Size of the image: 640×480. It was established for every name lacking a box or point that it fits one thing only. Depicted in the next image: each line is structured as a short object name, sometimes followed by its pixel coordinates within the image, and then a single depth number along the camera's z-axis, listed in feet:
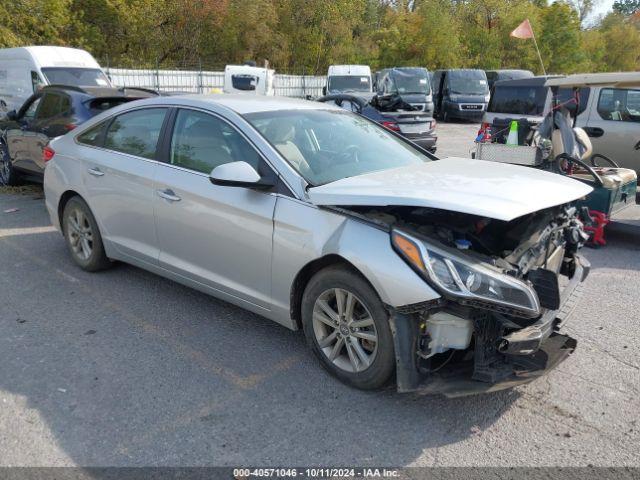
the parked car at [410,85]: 67.00
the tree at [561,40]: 119.65
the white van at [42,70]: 43.70
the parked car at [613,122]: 27.81
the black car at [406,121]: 37.37
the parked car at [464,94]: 74.79
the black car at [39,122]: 25.68
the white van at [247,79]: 64.08
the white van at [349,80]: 66.95
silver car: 9.62
